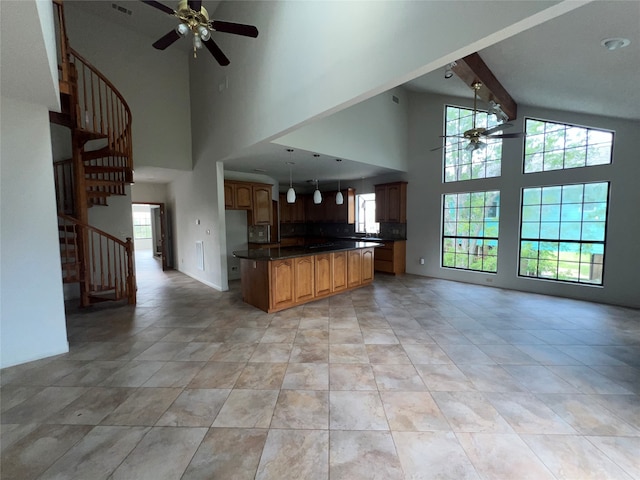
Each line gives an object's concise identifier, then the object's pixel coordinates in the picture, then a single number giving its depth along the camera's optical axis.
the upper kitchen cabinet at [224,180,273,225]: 6.18
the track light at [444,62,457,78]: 3.12
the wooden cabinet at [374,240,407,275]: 6.98
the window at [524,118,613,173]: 4.40
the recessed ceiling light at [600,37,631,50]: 2.24
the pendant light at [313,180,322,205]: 5.04
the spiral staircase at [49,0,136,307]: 4.02
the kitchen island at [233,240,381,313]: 4.19
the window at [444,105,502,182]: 5.64
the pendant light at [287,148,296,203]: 4.73
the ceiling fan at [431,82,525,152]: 3.65
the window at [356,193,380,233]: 8.09
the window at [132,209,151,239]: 13.40
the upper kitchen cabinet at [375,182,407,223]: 7.01
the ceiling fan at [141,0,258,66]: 2.36
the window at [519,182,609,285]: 4.50
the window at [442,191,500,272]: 5.75
